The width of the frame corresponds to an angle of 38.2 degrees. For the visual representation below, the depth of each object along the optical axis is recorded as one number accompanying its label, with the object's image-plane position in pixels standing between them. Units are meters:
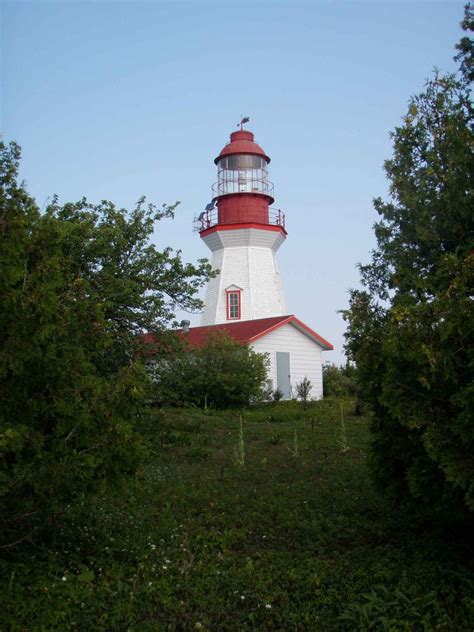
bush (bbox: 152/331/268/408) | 22.97
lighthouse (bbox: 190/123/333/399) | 33.06
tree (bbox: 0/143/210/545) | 5.55
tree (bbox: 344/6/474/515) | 5.62
